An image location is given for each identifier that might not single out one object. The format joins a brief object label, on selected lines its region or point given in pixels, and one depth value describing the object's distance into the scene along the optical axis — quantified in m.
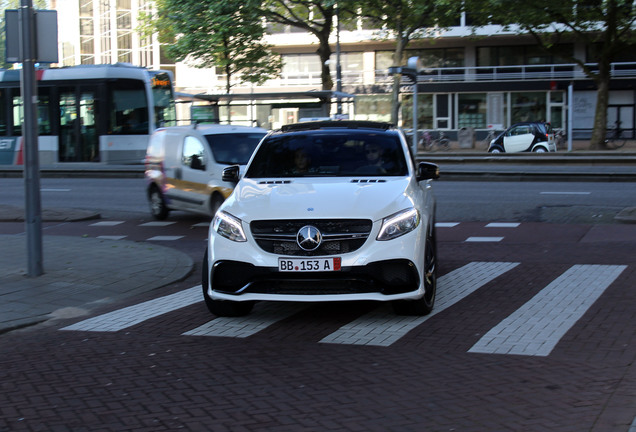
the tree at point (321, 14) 38.00
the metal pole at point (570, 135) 36.77
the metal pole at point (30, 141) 8.96
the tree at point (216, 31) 38.22
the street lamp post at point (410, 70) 21.91
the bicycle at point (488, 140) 44.67
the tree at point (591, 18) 34.41
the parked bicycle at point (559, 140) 40.97
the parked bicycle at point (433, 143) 44.41
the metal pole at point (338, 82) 30.73
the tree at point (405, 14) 37.97
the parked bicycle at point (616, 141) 38.91
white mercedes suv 6.45
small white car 36.75
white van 13.49
